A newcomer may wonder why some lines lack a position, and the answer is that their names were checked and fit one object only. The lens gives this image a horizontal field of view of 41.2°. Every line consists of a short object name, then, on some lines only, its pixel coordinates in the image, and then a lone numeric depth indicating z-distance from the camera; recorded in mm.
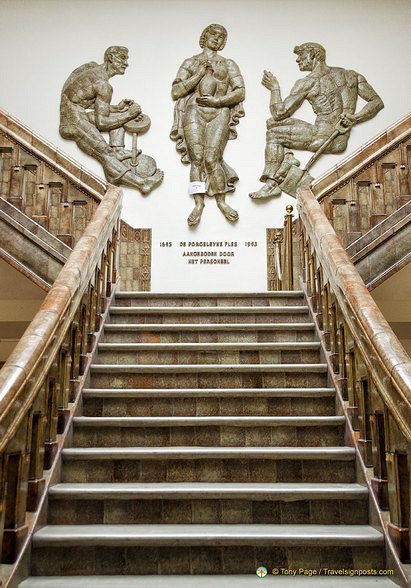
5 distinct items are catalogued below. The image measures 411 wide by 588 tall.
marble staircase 2111
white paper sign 7125
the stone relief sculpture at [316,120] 7168
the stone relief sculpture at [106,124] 7199
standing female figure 7152
